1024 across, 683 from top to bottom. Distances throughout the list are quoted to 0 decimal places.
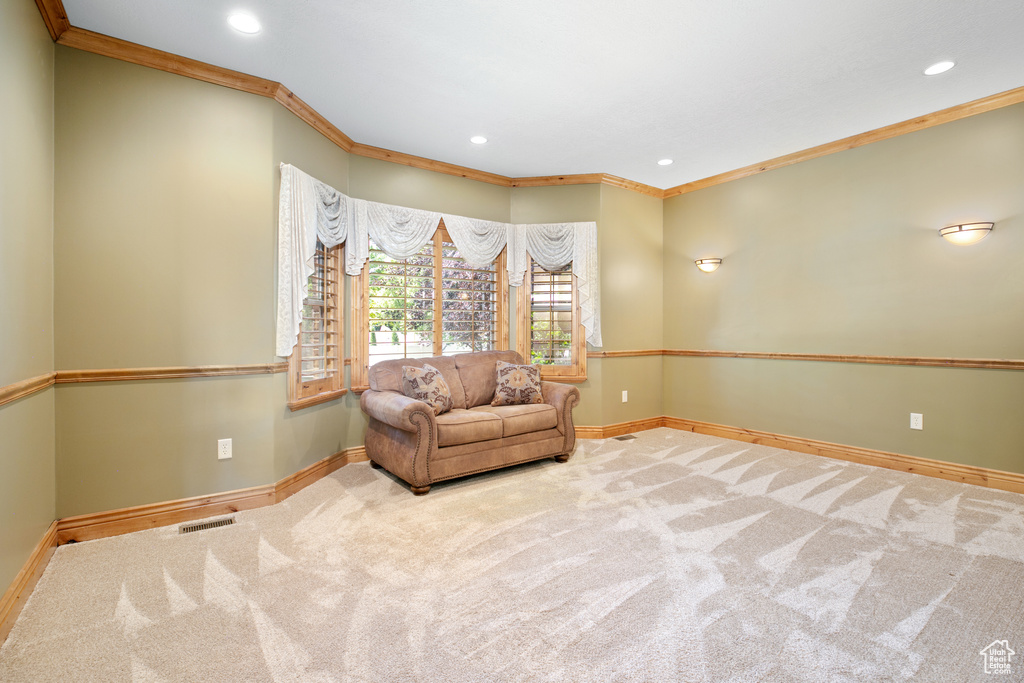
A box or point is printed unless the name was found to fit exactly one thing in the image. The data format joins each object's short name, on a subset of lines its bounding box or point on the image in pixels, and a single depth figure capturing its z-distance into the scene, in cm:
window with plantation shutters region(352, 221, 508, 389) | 418
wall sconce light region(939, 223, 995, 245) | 328
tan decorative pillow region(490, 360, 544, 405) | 408
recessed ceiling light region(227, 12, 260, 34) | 243
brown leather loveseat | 324
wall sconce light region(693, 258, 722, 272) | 491
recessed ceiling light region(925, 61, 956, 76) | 286
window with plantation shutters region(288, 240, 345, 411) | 342
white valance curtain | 318
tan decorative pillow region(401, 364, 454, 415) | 358
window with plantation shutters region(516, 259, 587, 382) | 489
